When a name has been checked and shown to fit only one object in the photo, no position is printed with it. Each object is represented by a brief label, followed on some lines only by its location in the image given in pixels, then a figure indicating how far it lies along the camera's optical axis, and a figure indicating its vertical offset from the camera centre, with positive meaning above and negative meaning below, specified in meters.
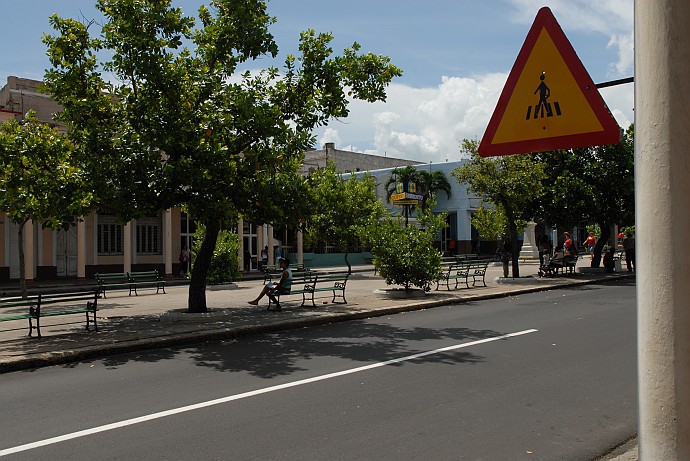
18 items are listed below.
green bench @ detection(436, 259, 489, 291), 20.87 -1.15
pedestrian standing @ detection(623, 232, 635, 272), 29.20 -0.55
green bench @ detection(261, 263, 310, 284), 24.73 -1.14
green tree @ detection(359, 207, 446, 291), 18.47 -0.35
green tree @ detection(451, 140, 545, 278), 23.62 +2.25
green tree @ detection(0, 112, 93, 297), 11.45 +1.12
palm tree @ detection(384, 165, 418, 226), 54.19 +5.28
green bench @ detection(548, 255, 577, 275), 26.43 -1.03
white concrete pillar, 2.54 +0.07
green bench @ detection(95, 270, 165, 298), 20.44 -1.37
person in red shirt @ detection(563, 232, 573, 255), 27.73 -0.34
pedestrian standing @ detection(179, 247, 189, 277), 32.25 -0.99
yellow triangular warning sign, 3.06 +0.67
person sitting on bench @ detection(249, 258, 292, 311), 15.71 -1.13
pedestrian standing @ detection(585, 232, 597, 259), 37.80 -0.25
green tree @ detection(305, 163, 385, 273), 36.03 +1.38
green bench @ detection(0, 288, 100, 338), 11.38 -1.16
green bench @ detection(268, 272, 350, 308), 16.22 -1.26
